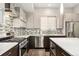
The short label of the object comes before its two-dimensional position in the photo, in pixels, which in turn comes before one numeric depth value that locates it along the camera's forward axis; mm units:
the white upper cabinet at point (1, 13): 1816
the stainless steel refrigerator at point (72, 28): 3154
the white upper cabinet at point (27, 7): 3005
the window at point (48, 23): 4141
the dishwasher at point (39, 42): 3643
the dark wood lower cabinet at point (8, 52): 850
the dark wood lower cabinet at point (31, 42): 3562
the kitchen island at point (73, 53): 736
